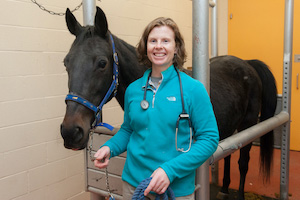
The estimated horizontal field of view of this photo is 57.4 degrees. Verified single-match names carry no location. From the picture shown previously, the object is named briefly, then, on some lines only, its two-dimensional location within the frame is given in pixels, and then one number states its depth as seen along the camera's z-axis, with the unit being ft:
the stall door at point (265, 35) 11.78
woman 2.59
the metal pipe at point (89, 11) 4.28
